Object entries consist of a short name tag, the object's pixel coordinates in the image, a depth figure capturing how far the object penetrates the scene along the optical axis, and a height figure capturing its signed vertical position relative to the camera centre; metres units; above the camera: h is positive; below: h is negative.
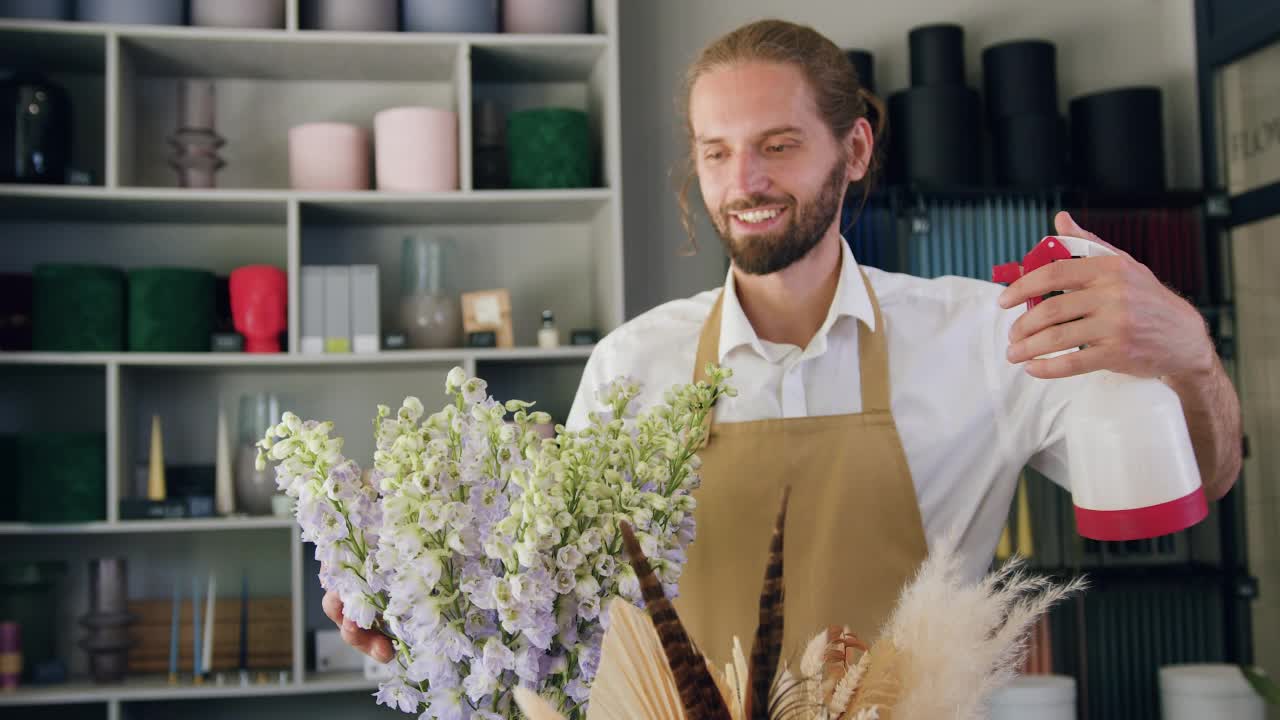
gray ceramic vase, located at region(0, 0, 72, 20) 2.72 +1.04
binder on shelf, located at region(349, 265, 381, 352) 2.82 +0.25
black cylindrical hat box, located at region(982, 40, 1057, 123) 2.97 +0.89
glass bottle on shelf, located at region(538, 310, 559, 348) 2.89 +0.20
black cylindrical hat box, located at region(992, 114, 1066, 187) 2.94 +0.67
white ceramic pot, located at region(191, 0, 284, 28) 2.79 +1.05
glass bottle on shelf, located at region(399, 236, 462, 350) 2.89 +0.30
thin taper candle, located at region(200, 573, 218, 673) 2.74 -0.59
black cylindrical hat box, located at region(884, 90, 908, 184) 2.95 +0.71
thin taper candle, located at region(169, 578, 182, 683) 2.75 -0.59
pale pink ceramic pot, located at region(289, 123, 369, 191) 2.87 +0.69
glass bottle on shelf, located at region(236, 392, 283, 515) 2.84 -0.12
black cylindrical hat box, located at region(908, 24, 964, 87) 2.95 +0.95
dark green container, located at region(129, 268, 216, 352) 2.74 +0.27
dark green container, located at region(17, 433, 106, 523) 2.64 -0.15
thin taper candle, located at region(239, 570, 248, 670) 2.80 -0.57
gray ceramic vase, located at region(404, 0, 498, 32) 2.87 +1.06
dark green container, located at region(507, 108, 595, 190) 2.87 +0.70
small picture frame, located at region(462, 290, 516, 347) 2.91 +0.26
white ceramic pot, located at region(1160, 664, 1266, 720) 2.57 -0.73
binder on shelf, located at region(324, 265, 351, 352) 2.80 +0.27
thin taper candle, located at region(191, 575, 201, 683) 2.74 -0.57
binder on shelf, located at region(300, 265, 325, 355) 2.78 +0.27
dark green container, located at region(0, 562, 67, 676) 2.72 -0.50
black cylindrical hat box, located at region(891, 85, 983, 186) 2.88 +0.71
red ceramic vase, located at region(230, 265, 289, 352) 2.77 +0.28
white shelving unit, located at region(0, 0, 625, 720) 2.72 +0.50
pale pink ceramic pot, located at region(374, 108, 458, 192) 2.82 +0.69
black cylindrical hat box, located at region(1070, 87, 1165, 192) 2.97 +0.71
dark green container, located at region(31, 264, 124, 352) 2.70 +0.27
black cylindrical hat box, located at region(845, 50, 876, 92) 2.92 +0.92
